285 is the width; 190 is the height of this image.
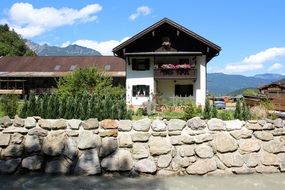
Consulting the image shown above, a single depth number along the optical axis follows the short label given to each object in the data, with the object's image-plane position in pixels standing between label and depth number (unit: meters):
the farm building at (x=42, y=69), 26.84
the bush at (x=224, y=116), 8.09
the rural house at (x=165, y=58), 19.97
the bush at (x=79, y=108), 9.48
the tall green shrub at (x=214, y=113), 8.45
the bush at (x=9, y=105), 10.47
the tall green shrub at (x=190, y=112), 9.09
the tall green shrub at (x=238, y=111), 8.00
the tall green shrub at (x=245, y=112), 7.16
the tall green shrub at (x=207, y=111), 8.71
